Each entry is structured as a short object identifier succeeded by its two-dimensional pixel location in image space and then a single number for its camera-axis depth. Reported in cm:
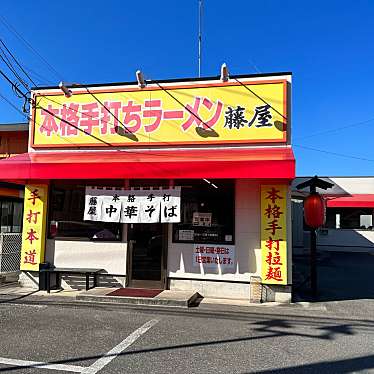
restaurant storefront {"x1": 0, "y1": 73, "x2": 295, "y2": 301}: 873
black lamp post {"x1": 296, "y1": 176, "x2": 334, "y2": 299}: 970
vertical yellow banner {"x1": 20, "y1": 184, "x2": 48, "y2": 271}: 977
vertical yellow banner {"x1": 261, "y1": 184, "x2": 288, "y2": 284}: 859
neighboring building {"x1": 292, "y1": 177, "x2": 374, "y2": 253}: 2239
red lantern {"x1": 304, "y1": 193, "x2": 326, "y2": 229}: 950
